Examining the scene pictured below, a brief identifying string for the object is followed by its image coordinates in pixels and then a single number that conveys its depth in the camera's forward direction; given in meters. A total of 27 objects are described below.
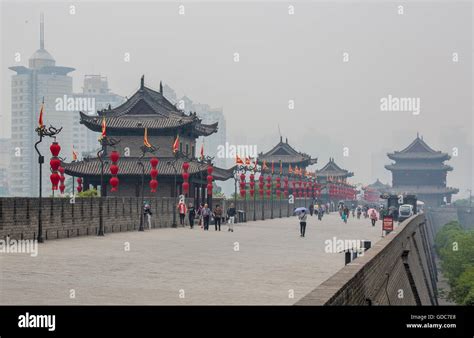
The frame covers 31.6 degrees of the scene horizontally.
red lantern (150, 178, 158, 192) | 42.83
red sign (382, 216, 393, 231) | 38.88
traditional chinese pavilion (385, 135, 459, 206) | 133.12
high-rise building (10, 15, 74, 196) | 193.88
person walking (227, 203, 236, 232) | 39.10
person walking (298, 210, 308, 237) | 35.44
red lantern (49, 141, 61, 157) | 29.80
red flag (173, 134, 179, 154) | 51.20
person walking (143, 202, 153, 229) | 37.75
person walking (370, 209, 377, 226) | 52.81
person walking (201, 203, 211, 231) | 39.25
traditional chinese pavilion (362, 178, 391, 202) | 143.18
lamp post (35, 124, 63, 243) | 25.91
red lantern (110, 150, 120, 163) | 38.28
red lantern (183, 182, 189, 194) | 46.89
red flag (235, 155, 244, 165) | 57.57
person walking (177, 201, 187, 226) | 41.31
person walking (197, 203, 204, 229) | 45.56
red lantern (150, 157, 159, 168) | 42.41
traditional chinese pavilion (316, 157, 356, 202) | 113.47
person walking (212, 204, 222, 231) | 39.56
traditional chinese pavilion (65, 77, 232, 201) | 55.88
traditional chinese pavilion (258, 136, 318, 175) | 102.25
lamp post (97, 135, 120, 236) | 31.30
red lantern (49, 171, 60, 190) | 30.88
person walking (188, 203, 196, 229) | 41.31
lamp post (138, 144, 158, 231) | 36.25
